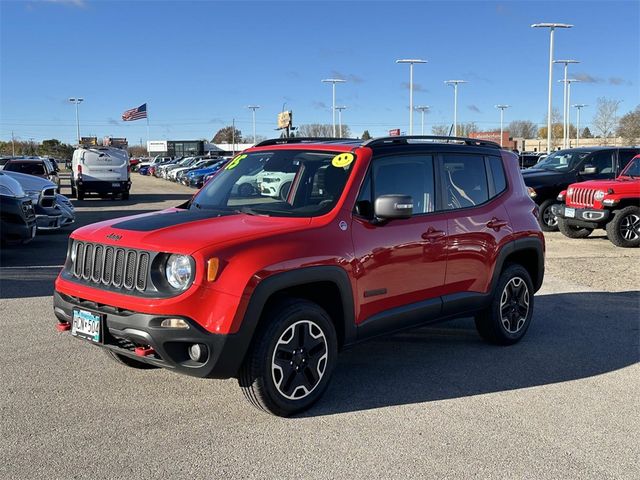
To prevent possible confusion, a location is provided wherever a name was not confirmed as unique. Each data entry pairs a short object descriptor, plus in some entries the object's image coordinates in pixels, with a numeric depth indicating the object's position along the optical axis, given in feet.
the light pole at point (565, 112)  193.47
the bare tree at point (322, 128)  271.49
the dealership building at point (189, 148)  279.49
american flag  174.19
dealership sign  318.45
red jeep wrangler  41.04
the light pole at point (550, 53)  125.08
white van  82.84
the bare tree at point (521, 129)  416.46
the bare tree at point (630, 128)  188.24
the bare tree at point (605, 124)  217.77
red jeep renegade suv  12.97
